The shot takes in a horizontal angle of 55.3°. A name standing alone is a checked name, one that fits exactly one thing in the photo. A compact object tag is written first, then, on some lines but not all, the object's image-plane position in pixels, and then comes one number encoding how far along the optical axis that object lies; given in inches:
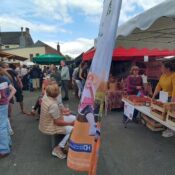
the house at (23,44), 1223.7
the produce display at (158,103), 101.9
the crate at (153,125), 148.0
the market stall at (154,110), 94.6
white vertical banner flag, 63.2
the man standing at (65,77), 285.2
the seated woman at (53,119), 107.2
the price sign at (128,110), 141.6
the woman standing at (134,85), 171.0
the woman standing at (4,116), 113.2
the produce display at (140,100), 137.3
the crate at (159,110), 98.3
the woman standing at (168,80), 124.3
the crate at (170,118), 92.3
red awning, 222.0
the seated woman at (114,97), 213.3
